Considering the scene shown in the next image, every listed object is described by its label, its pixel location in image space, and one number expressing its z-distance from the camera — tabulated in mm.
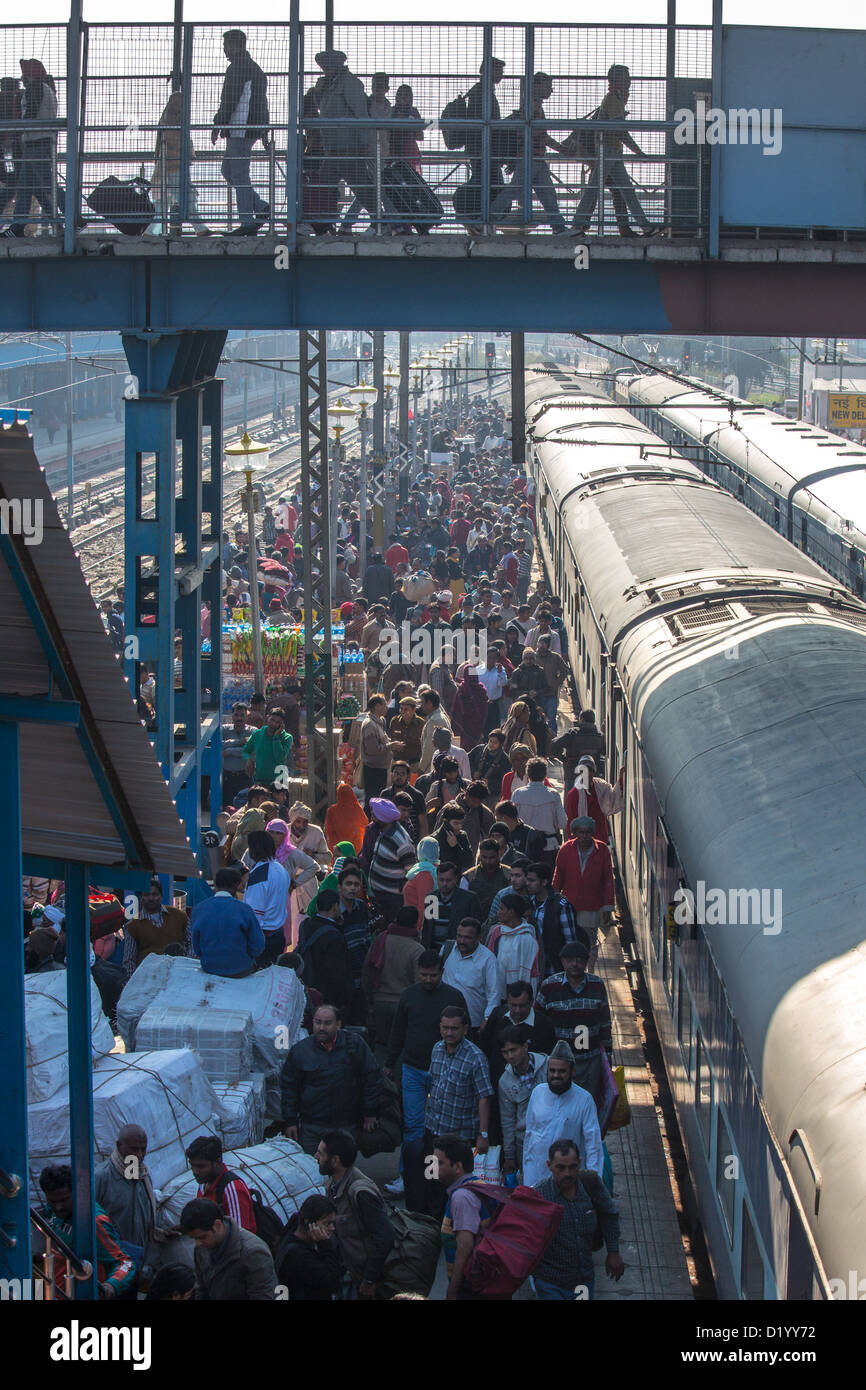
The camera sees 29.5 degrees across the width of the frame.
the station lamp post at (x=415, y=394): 41931
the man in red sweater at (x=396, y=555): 24656
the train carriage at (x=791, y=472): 16359
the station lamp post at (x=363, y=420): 23375
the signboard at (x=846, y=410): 43125
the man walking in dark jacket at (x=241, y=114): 10797
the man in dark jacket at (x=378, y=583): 21688
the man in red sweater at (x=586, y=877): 10242
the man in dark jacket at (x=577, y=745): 12812
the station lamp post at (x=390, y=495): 30609
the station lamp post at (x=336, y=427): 20719
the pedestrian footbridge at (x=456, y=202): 10508
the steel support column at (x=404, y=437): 34656
